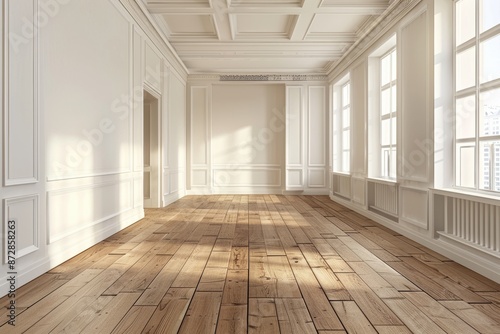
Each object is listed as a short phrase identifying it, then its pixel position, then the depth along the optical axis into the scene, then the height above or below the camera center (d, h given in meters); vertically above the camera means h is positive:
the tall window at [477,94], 2.87 +0.62
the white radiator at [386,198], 4.63 -0.49
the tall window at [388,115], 5.03 +0.74
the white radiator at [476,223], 2.69 -0.50
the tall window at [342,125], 7.60 +0.87
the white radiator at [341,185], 6.94 -0.45
